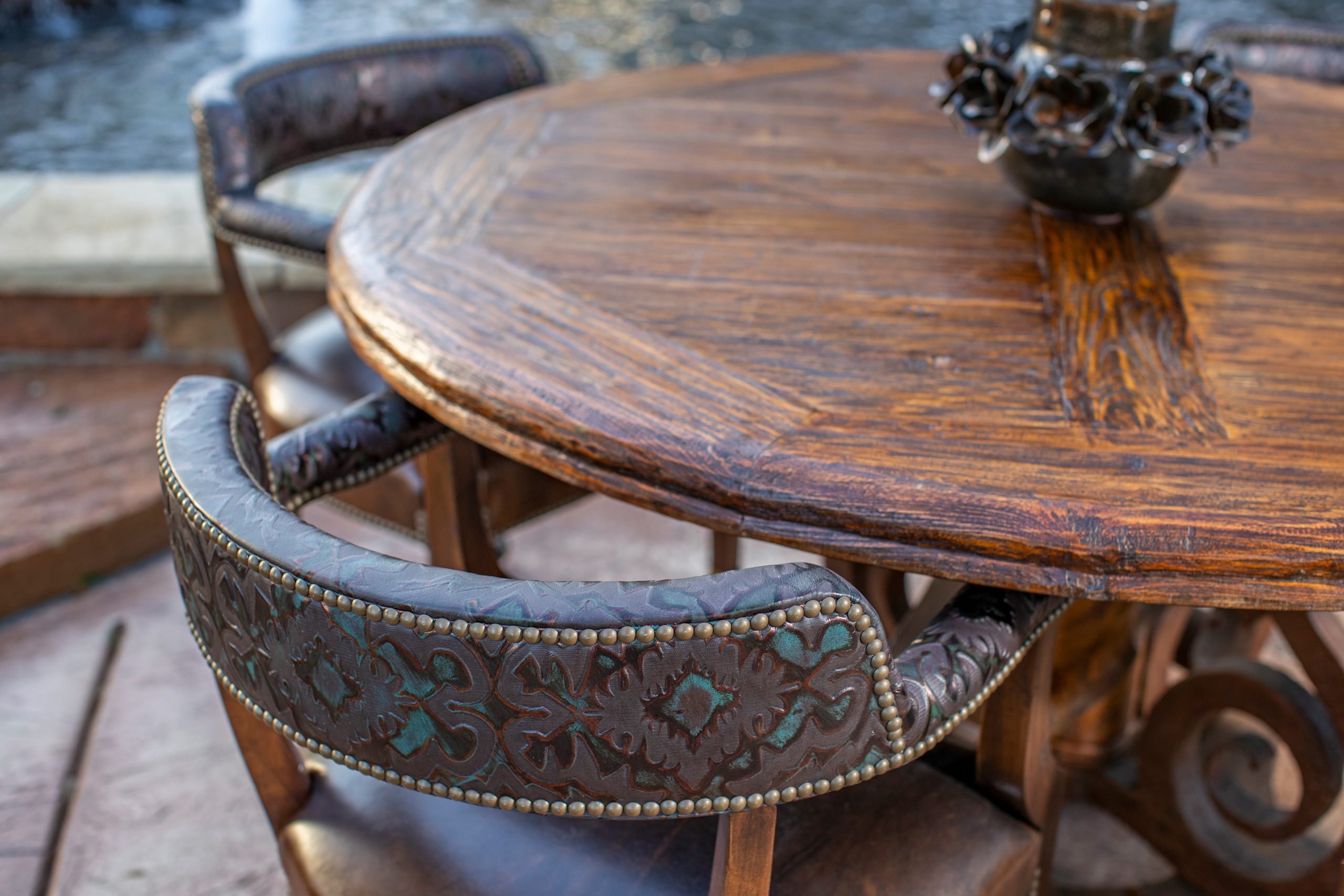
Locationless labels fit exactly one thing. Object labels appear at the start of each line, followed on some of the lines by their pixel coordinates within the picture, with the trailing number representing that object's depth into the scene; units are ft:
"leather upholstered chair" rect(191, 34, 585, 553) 4.31
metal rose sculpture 3.18
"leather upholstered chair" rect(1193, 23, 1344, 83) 6.08
